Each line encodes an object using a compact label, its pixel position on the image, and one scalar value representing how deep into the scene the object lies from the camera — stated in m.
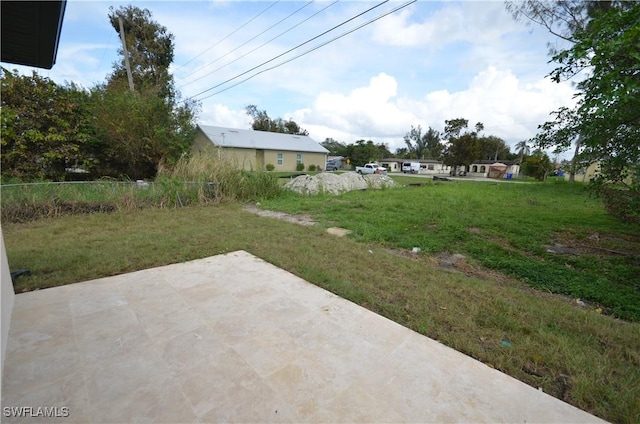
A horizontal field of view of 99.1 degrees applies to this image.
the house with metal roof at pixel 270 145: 21.66
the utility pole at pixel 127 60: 12.17
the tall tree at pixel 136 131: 10.33
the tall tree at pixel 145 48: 17.81
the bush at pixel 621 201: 3.96
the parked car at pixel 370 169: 28.19
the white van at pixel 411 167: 39.99
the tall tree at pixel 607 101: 2.35
